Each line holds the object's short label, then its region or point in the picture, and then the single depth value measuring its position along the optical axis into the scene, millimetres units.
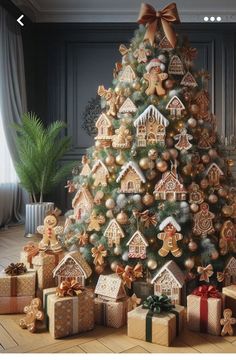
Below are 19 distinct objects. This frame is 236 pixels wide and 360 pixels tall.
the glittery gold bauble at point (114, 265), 2064
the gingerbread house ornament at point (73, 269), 1980
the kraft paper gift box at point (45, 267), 2066
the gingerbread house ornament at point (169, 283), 1929
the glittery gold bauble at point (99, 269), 2092
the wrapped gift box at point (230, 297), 1862
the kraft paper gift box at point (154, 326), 1636
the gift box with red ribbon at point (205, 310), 1740
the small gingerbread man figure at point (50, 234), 2248
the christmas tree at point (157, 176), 2035
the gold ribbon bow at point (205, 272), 1968
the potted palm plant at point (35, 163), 3979
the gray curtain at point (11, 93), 4434
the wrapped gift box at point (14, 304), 2000
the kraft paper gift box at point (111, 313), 1846
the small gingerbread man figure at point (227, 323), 1726
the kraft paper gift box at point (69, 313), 1704
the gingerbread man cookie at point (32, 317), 1794
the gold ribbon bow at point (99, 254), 2057
